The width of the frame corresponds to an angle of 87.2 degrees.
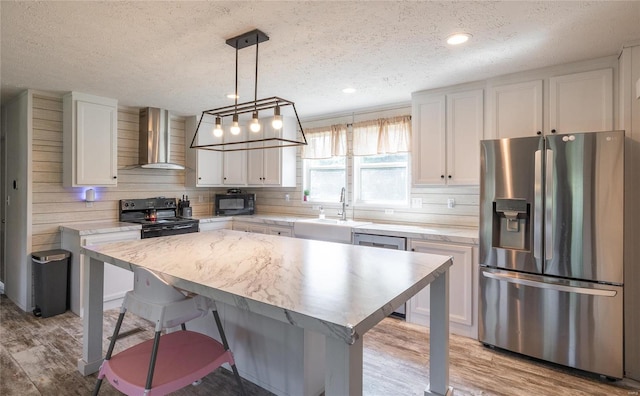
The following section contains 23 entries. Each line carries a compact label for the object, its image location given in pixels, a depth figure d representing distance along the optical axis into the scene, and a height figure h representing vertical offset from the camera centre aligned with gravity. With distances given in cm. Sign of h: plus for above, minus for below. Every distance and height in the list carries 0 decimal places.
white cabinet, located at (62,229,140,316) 341 -82
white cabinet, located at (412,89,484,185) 316 +61
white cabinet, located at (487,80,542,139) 280 +77
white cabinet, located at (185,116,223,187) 471 +52
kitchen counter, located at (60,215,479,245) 304 -32
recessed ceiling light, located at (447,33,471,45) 221 +108
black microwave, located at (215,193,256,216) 492 -10
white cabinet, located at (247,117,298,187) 471 +53
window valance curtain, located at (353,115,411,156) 385 +75
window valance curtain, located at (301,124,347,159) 441 +76
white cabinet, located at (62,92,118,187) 355 +62
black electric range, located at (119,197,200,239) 390 -26
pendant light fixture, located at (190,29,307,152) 463 +97
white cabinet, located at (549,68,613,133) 253 +77
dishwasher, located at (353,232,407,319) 330 -44
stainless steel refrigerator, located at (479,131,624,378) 229 -36
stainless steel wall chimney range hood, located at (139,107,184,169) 418 +74
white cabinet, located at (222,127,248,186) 503 +47
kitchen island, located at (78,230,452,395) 111 -37
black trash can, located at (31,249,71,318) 336 -85
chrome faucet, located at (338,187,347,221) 426 -6
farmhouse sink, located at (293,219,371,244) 367 -36
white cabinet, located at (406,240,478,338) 296 -77
